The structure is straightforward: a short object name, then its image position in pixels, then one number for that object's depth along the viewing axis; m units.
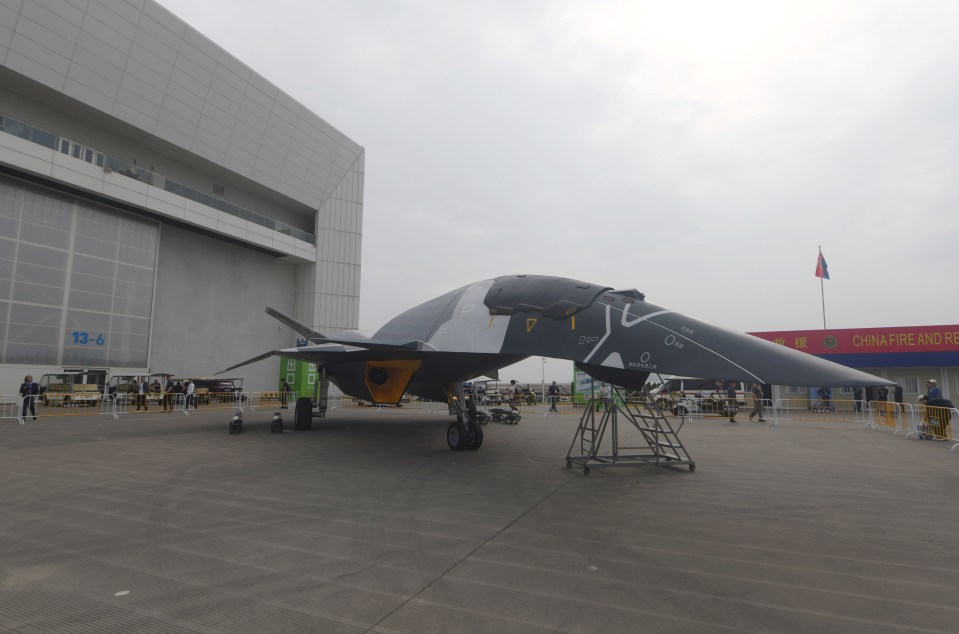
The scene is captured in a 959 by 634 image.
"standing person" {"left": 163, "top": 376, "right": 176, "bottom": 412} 20.92
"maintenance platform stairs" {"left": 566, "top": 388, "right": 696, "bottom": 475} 7.83
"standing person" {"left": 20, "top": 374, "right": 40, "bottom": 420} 15.30
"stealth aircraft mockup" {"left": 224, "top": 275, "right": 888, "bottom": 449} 5.04
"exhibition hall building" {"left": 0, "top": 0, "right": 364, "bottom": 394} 21.56
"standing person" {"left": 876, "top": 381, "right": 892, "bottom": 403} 22.09
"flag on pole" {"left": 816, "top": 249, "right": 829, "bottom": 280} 31.12
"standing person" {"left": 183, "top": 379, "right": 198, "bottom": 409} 21.61
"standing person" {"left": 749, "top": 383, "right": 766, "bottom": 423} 18.72
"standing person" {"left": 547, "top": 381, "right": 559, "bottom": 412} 22.86
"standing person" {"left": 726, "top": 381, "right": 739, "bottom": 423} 18.52
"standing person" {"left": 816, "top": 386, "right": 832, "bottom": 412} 23.03
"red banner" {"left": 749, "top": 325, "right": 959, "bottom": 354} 23.48
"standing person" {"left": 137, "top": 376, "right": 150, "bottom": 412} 21.12
